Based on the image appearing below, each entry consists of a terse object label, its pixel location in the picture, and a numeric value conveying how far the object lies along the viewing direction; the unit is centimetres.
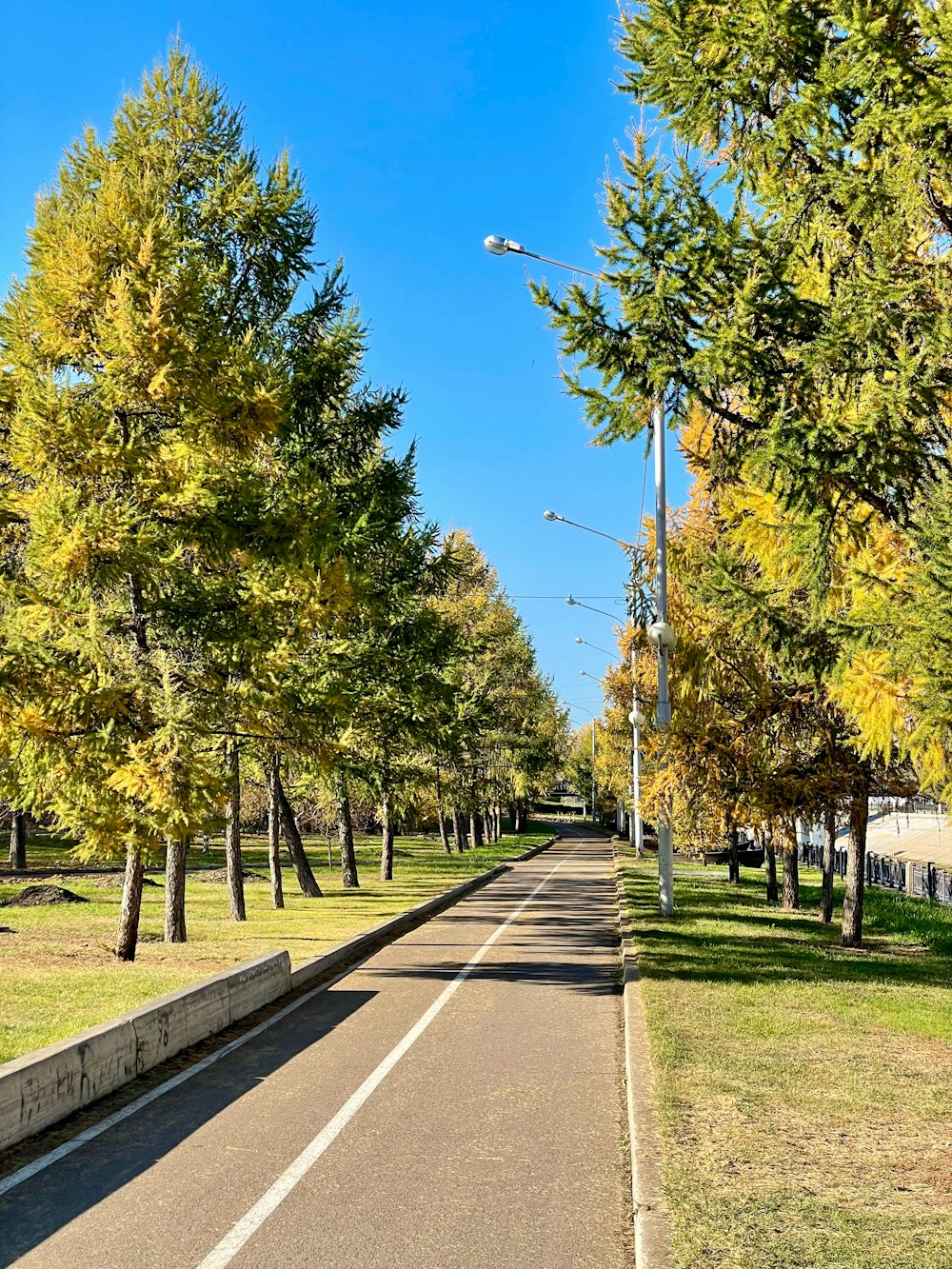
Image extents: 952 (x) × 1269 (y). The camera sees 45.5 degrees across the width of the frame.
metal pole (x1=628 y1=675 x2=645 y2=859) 3273
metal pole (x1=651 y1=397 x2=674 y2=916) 1939
